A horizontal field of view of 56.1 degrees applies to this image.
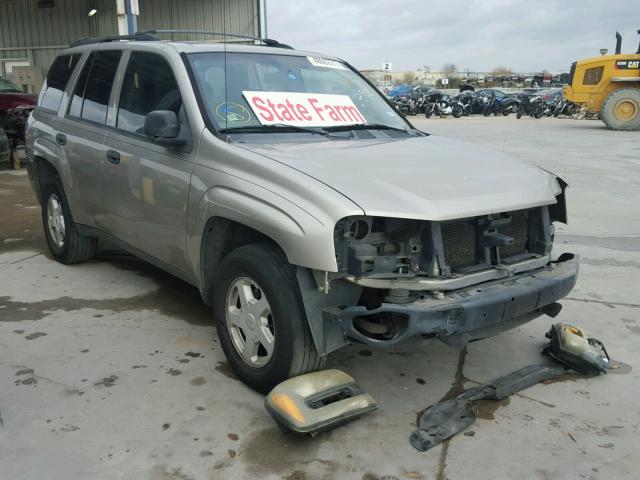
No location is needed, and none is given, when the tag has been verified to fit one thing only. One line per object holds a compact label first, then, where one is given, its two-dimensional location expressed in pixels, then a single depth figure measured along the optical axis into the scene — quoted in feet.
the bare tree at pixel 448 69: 316.74
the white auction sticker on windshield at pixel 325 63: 14.18
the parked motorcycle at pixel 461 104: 104.99
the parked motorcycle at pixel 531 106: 101.40
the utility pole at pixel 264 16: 64.71
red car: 37.96
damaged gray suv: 8.92
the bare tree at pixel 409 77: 293.47
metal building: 72.08
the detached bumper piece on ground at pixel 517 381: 9.36
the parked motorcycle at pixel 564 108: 101.49
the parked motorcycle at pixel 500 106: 108.78
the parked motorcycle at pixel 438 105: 104.32
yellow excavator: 65.41
